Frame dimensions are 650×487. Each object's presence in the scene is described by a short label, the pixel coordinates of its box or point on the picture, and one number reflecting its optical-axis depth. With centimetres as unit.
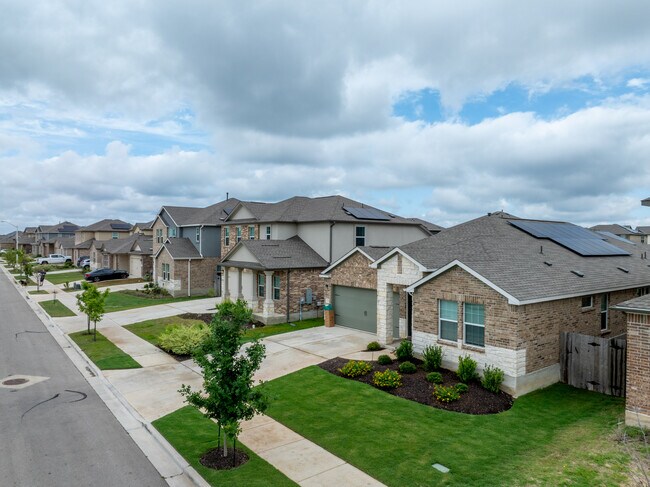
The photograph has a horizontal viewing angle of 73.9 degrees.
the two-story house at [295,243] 2734
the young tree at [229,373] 931
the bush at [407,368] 1573
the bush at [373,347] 1941
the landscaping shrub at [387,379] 1445
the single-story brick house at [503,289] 1434
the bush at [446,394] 1322
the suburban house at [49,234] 10265
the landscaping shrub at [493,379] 1388
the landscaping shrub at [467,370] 1461
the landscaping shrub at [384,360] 1692
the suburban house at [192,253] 3891
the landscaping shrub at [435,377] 1462
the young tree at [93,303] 2253
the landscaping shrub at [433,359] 1594
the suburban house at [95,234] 7675
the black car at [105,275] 4830
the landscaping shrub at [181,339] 1933
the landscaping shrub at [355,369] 1568
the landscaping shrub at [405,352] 1723
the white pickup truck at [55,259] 7780
